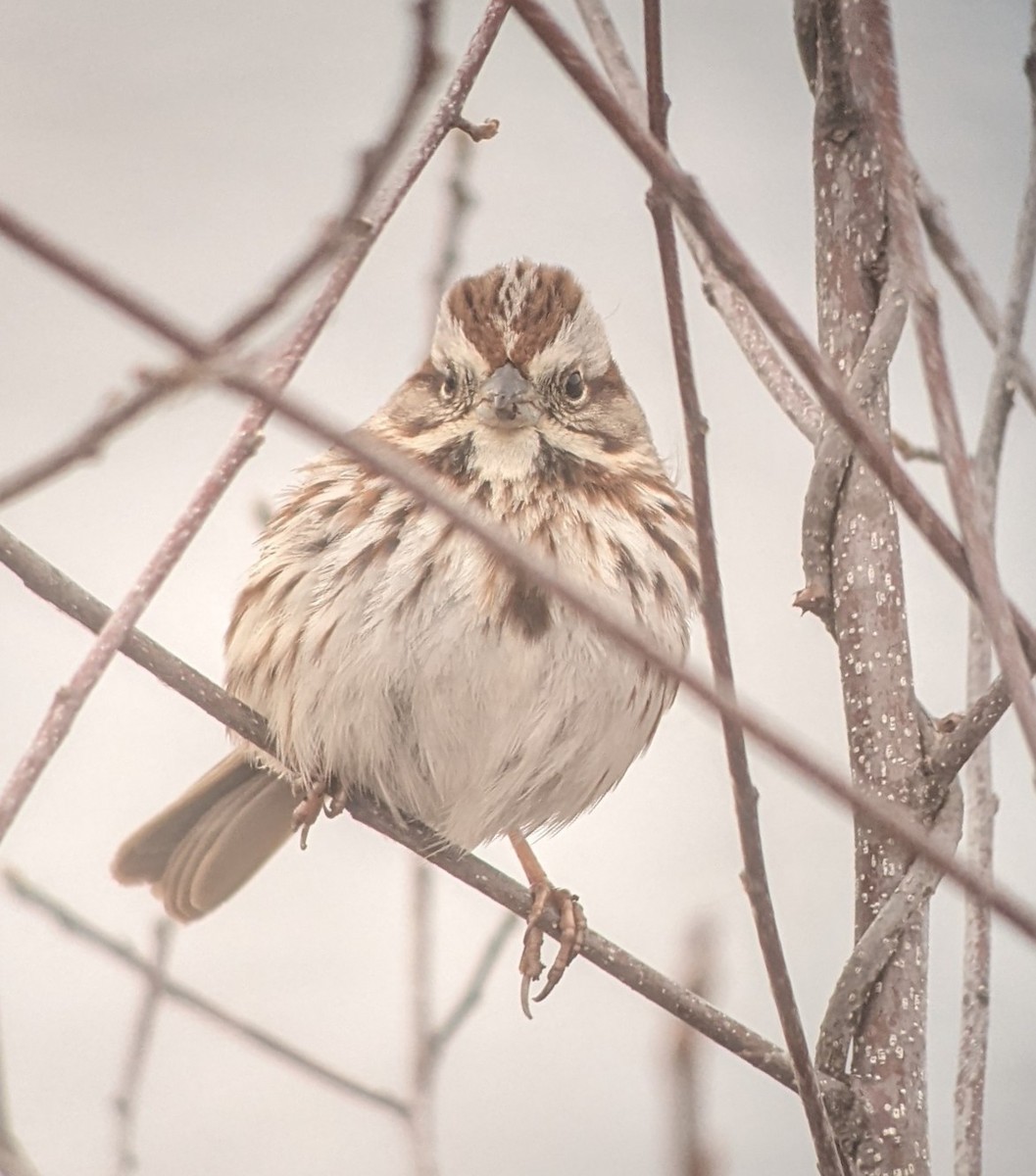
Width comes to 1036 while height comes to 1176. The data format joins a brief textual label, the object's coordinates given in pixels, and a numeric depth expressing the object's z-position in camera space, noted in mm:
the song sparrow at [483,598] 6352
